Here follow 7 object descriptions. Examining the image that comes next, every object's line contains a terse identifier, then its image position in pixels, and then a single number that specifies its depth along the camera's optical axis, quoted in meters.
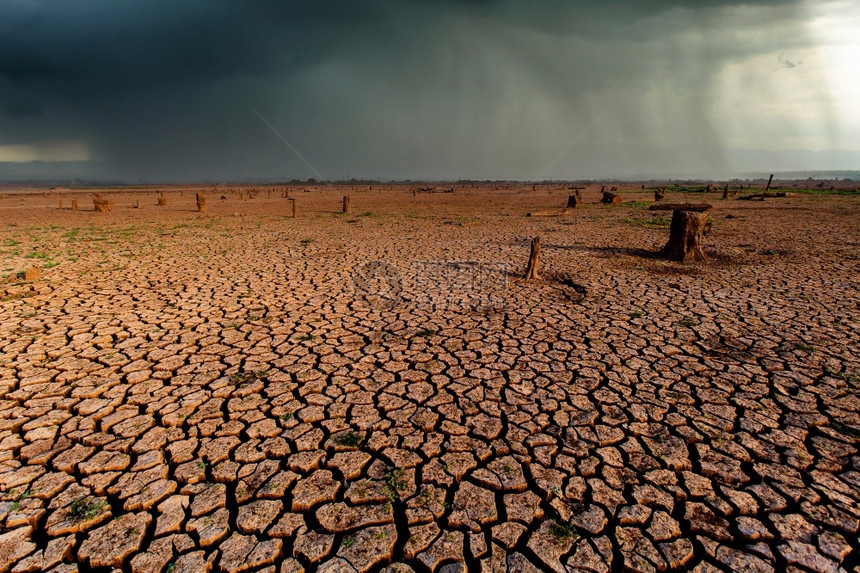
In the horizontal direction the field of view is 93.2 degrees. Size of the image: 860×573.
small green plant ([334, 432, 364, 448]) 3.13
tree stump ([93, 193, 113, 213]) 23.11
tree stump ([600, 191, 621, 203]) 27.17
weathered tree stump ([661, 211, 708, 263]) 9.36
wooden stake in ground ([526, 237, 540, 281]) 8.03
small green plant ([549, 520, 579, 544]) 2.32
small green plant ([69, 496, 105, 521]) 2.42
